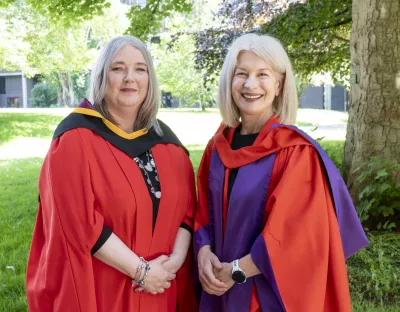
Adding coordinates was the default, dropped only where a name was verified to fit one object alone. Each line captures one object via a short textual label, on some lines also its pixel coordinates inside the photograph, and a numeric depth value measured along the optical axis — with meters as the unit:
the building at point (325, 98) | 40.88
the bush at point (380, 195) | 4.53
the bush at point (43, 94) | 42.81
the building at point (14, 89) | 46.97
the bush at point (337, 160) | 5.38
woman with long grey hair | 2.22
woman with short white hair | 2.10
